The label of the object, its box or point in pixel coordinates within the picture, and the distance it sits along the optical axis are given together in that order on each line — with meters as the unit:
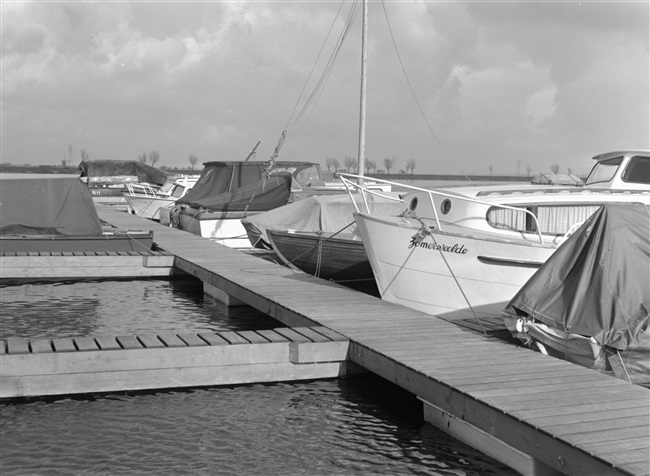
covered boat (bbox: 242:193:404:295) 14.12
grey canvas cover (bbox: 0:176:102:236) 17.88
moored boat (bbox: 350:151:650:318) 10.97
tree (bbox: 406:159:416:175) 74.81
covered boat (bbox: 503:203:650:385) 8.44
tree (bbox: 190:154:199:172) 106.12
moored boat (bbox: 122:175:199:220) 32.84
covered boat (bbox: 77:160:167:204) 48.12
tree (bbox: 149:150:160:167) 95.39
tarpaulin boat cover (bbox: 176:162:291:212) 23.77
